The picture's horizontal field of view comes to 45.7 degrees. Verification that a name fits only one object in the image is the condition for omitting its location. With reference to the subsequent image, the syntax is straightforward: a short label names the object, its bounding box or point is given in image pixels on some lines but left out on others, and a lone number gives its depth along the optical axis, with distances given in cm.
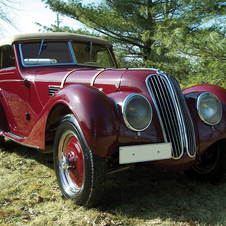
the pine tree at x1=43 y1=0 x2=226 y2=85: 880
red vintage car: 218
